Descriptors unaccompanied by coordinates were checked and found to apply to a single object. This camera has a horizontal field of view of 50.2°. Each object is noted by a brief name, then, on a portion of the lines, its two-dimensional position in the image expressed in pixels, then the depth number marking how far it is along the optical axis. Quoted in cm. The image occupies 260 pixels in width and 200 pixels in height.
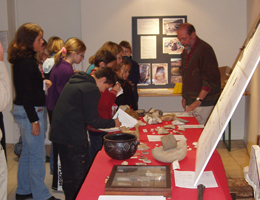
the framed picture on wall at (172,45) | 459
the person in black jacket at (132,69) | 407
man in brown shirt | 285
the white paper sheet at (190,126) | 229
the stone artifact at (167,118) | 250
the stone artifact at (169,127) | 222
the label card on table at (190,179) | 120
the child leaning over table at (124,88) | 300
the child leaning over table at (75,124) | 197
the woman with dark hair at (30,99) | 232
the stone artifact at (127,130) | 204
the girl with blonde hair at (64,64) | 274
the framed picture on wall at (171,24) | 452
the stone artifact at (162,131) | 207
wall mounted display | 454
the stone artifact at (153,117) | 241
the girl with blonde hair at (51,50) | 318
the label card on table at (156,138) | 192
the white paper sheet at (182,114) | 274
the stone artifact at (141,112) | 274
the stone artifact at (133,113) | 252
